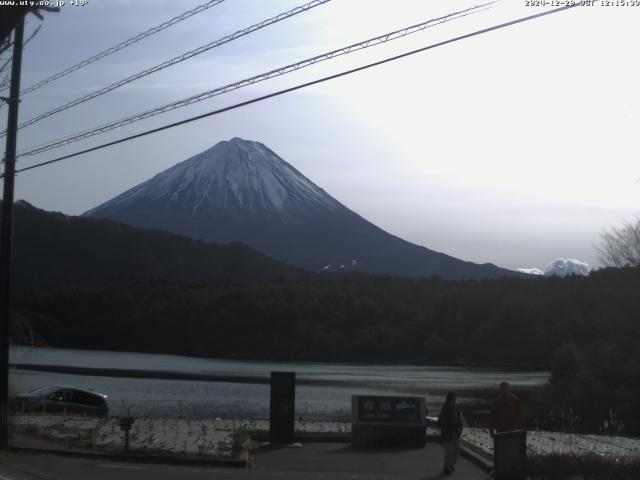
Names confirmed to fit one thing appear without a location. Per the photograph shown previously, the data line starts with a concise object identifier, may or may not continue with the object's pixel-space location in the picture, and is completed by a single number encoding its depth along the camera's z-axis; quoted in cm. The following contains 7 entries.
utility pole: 1880
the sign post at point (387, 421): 1891
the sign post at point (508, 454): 1349
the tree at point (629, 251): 5102
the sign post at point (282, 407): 1878
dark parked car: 2834
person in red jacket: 1543
